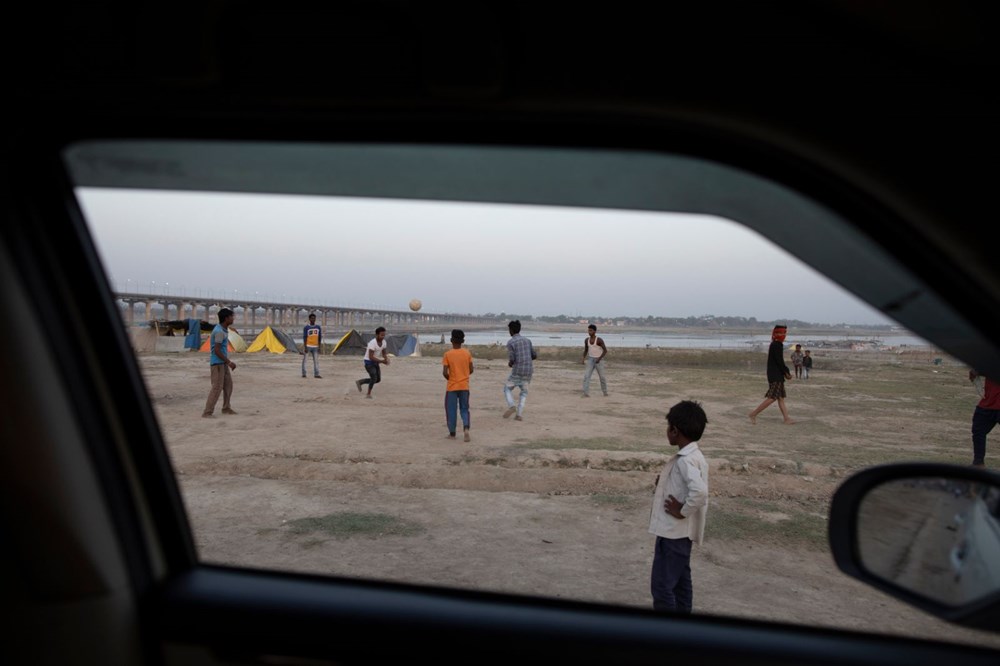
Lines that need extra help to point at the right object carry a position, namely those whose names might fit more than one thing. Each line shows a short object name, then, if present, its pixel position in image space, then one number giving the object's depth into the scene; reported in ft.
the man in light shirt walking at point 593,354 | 47.37
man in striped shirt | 33.60
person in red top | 24.52
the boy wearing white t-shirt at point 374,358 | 44.37
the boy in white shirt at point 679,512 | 11.49
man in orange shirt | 28.68
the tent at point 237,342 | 92.66
